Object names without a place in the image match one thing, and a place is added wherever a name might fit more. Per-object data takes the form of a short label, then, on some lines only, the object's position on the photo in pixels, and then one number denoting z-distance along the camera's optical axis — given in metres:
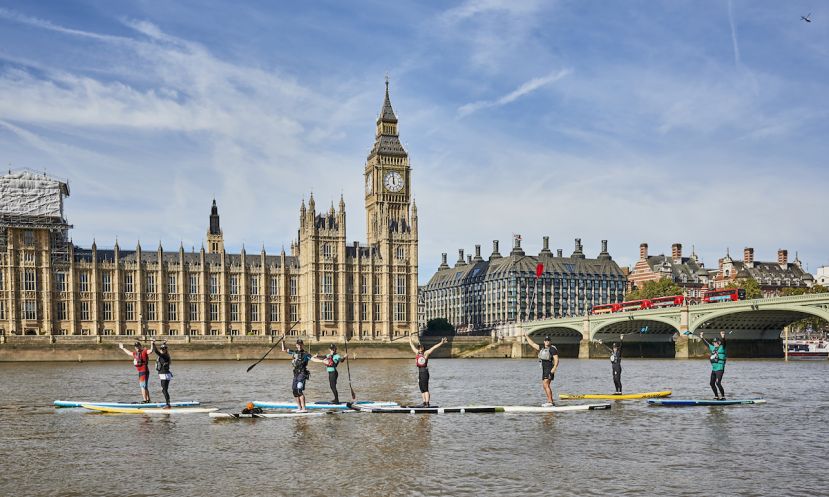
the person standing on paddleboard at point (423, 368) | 31.05
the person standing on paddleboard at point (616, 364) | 38.78
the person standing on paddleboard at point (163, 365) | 32.52
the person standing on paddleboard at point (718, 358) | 33.62
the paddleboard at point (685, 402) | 33.56
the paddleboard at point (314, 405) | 32.10
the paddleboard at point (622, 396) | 36.81
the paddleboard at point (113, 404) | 32.88
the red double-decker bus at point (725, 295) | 99.12
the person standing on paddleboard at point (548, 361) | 31.58
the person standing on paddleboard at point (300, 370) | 30.39
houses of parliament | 121.62
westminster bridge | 88.25
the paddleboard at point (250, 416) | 29.98
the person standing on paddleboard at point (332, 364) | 32.31
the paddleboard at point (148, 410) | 31.33
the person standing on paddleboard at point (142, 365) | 33.06
